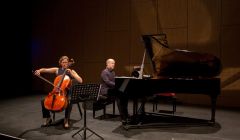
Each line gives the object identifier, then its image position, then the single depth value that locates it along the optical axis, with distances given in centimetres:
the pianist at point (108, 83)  471
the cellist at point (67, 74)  396
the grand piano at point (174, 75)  382
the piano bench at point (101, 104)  461
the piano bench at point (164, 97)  484
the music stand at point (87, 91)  325
